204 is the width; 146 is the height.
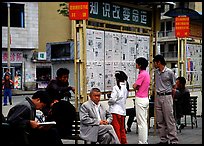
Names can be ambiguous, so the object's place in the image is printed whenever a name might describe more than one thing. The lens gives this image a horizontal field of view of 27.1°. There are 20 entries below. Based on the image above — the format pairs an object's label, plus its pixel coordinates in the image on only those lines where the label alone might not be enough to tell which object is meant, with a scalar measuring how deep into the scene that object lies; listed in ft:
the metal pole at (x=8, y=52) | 112.31
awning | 43.65
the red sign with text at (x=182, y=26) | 45.38
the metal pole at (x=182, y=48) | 49.71
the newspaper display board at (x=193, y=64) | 57.97
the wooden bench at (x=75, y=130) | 25.41
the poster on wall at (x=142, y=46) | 37.37
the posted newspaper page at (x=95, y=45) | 30.04
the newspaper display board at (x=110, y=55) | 30.45
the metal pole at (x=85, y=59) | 28.14
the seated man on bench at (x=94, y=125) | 24.02
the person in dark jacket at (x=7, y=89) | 71.77
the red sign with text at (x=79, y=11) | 26.84
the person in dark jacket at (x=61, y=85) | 27.36
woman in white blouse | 29.14
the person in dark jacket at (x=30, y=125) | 19.81
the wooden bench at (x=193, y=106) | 38.52
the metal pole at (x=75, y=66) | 27.86
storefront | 126.72
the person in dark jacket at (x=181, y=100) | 36.65
